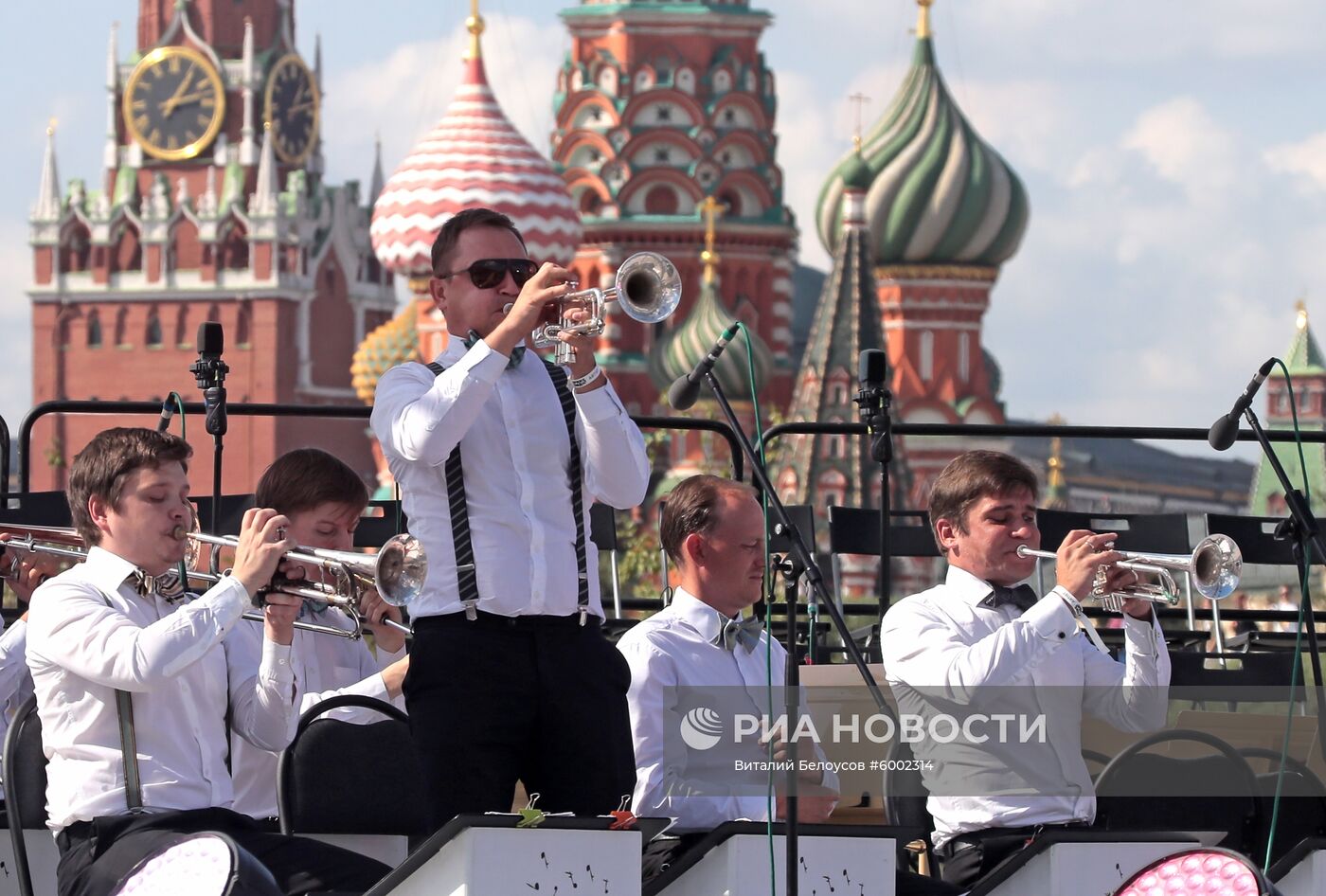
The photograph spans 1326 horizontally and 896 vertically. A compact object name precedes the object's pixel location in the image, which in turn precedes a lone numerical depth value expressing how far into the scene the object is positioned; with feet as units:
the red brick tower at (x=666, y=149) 459.73
